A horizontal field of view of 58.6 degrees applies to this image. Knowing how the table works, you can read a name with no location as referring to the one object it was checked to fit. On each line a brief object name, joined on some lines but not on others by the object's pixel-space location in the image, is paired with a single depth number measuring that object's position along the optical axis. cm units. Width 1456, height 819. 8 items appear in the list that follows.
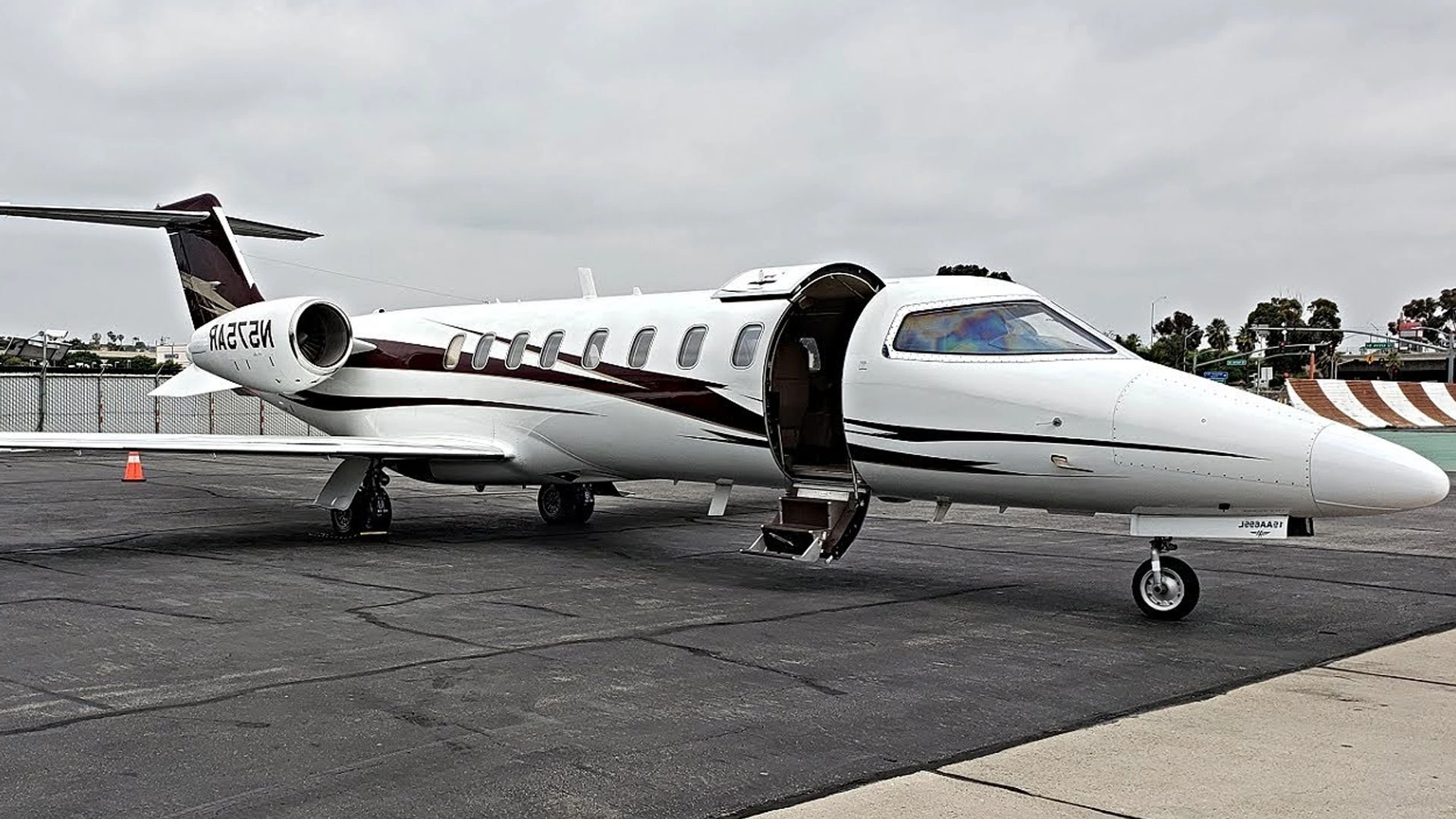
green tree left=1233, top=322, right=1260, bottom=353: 10175
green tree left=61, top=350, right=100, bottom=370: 7560
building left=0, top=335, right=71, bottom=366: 3562
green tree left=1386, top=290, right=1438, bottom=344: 10778
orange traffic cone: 2277
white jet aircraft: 838
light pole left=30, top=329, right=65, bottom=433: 2978
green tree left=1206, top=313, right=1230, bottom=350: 10500
